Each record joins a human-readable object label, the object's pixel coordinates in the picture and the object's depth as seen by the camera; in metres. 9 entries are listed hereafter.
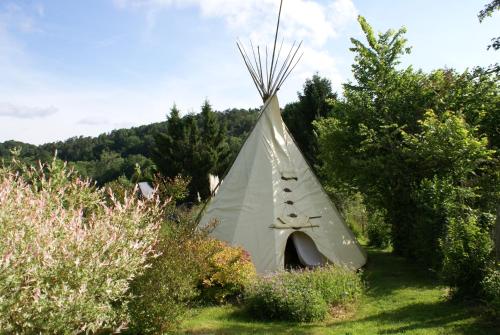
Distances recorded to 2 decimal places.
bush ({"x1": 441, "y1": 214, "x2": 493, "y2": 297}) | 7.77
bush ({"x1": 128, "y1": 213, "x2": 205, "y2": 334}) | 5.94
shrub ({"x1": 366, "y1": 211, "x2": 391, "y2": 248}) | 15.76
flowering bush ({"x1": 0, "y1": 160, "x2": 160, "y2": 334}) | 3.88
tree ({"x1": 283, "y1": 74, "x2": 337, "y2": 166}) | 26.42
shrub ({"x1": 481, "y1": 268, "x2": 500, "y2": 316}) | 6.68
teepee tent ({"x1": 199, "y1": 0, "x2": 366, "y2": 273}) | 10.32
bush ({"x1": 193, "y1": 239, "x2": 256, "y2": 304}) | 8.59
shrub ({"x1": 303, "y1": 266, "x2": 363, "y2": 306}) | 8.23
